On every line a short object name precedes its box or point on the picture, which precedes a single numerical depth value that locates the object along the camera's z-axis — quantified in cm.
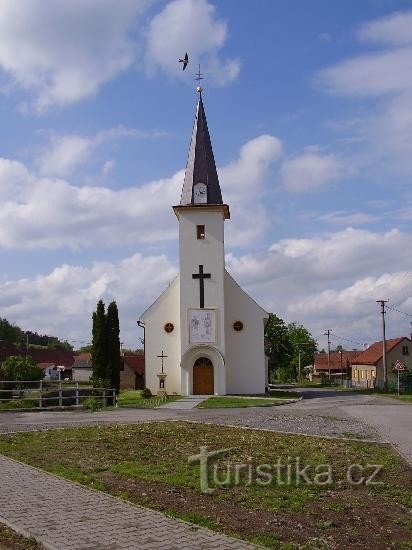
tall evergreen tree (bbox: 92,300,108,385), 3600
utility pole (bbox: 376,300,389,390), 5121
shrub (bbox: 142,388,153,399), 3651
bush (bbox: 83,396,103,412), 2416
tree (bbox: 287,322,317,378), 9994
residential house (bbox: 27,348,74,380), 8929
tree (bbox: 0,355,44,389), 3591
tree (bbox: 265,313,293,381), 7819
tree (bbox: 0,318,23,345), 10794
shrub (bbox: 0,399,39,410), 2327
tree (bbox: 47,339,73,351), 13631
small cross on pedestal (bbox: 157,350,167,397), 3822
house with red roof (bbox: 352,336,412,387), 6906
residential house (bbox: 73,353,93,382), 7944
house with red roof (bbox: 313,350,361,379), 10248
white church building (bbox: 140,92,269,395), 3806
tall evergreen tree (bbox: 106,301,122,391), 3628
